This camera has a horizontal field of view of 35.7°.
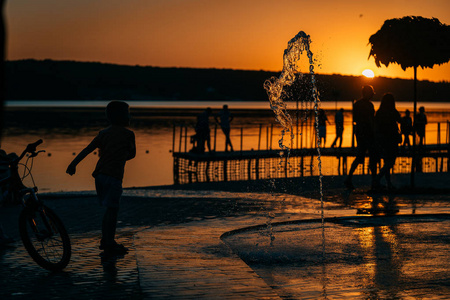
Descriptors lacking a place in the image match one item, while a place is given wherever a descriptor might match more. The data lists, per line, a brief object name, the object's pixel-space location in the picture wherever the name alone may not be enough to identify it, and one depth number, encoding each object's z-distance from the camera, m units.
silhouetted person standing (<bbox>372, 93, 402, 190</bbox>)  12.92
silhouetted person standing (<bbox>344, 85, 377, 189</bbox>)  13.09
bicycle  6.41
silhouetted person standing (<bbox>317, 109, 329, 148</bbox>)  29.54
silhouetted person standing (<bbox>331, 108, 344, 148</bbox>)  28.84
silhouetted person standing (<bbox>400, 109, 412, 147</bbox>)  24.09
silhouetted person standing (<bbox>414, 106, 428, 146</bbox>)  24.45
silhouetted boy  6.93
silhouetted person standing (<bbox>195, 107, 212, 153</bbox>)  25.22
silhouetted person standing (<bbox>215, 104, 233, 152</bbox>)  26.50
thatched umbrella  13.02
